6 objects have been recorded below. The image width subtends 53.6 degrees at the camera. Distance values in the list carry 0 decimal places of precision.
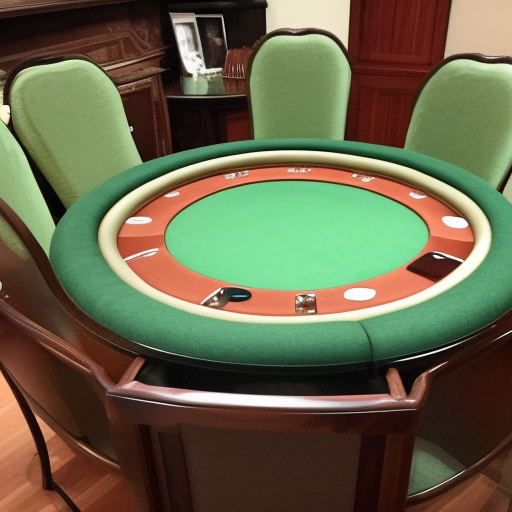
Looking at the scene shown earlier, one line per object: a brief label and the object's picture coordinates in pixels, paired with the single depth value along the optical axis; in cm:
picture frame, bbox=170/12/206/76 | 330
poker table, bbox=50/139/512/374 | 89
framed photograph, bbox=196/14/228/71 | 342
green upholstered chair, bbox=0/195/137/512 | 98
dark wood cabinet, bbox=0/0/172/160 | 238
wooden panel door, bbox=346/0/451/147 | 315
